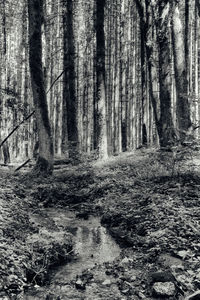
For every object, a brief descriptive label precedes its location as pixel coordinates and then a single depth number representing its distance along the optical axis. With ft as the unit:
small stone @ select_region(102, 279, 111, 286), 14.24
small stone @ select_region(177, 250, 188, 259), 16.01
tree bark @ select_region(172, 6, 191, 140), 36.78
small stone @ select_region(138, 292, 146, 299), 12.99
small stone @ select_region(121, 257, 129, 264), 16.25
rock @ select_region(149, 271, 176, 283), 13.70
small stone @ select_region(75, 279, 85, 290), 13.88
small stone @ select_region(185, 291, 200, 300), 12.10
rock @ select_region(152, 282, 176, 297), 12.86
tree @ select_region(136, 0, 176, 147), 37.24
